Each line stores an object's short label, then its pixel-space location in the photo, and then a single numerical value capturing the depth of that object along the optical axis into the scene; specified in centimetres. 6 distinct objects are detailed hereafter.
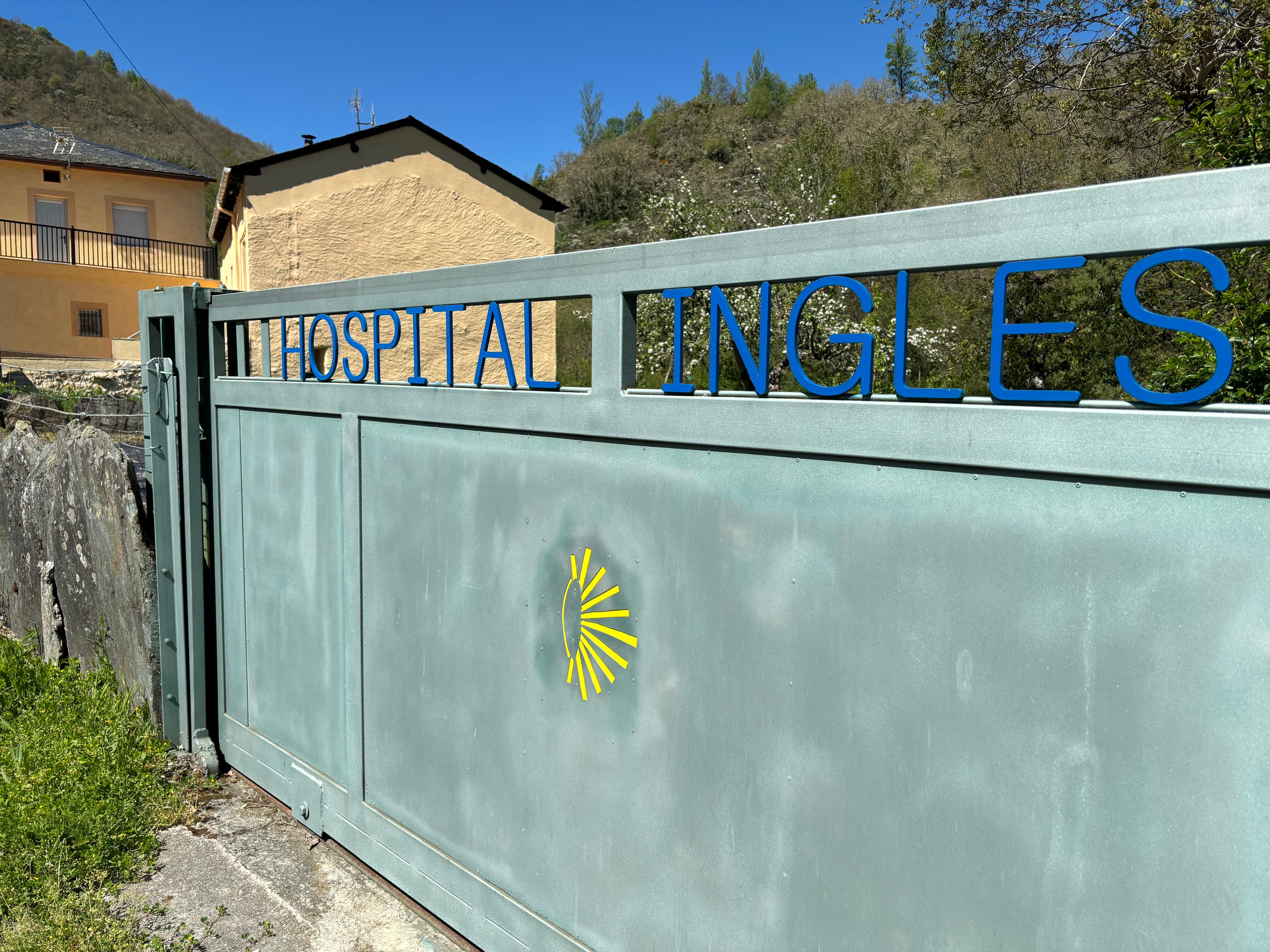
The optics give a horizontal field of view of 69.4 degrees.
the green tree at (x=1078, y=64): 1005
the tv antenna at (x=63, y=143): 2656
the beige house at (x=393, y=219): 1425
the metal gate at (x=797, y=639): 189
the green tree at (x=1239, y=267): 551
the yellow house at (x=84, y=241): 2545
